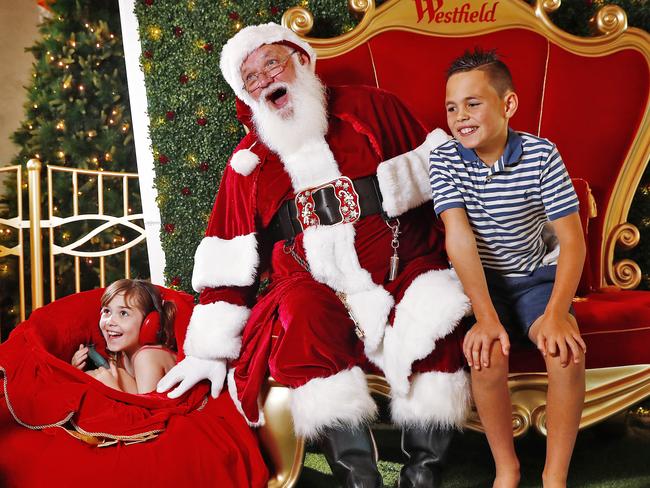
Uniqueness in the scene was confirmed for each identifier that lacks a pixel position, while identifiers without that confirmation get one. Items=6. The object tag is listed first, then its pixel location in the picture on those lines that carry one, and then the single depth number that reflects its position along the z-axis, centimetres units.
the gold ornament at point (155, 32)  326
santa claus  186
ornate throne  299
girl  231
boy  174
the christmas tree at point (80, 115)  453
